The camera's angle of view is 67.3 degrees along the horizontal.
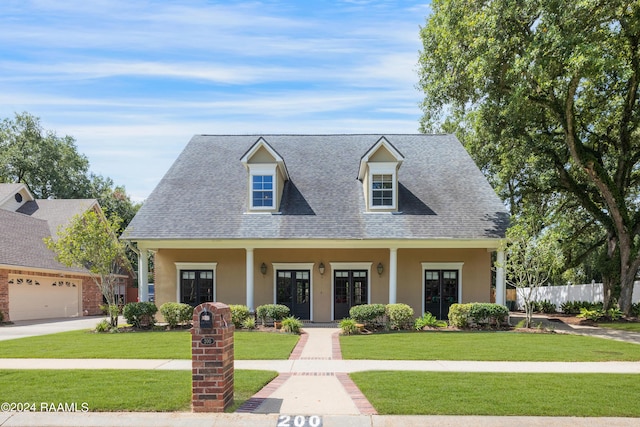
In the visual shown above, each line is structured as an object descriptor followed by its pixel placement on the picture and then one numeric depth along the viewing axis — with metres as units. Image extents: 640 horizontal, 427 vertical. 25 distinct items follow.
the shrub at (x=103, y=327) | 16.48
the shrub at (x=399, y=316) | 16.54
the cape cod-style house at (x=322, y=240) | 18.47
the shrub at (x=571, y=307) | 26.45
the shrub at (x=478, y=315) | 16.84
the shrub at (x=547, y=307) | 28.86
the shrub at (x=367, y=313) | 16.39
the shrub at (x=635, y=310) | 20.98
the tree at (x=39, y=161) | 41.50
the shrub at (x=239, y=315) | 16.75
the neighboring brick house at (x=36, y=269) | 22.45
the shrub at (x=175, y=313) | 17.14
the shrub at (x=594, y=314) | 19.97
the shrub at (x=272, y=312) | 17.05
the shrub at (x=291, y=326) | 15.84
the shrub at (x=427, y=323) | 16.59
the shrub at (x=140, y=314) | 17.16
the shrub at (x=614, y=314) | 19.81
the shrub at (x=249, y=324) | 16.55
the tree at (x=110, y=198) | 43.06
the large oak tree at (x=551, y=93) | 15.89
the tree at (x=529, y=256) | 16.02
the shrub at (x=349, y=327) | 15.62
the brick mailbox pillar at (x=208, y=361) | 6.62
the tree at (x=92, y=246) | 16.44
